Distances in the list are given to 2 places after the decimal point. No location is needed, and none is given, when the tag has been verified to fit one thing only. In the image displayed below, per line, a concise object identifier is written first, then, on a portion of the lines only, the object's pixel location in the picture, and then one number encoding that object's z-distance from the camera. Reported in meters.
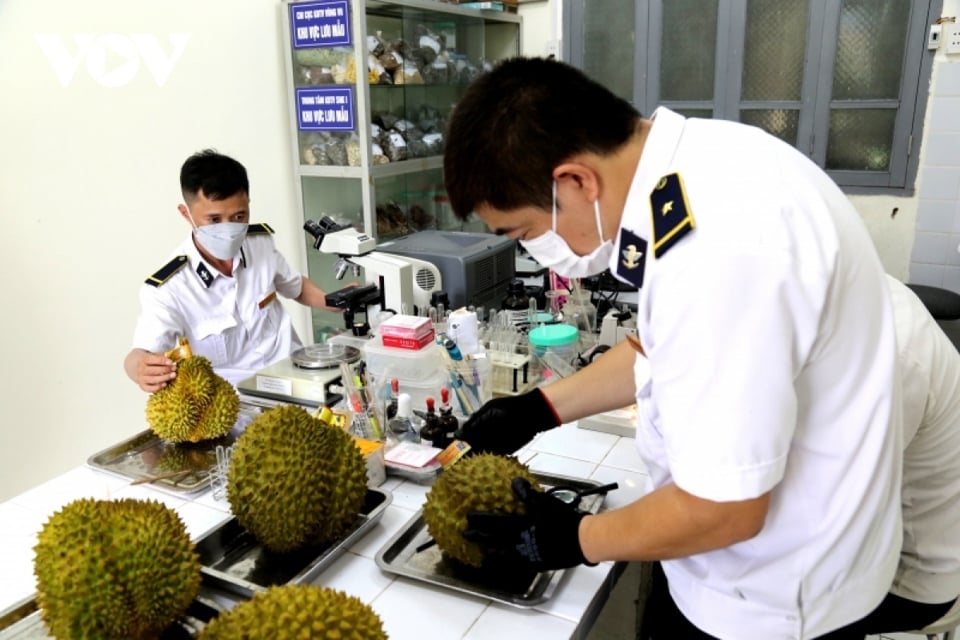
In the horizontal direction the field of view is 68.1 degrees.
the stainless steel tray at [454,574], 1.12
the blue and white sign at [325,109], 3.19
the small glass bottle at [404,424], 1.64
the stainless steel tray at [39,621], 1.02
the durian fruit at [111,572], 0.91
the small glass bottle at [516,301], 2.38
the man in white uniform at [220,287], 2.17
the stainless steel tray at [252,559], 1.14
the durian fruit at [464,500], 1.14
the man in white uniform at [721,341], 0.81
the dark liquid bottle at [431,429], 1.59
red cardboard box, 1.80
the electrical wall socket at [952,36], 3.13
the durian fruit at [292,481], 1.15
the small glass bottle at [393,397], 1.69
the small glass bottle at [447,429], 1.59
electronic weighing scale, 1.89
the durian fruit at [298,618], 0.85
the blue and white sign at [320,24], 3.10
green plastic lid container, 1.97
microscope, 2.23
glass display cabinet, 3.18
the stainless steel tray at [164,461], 1.51
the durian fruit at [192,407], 1.63
